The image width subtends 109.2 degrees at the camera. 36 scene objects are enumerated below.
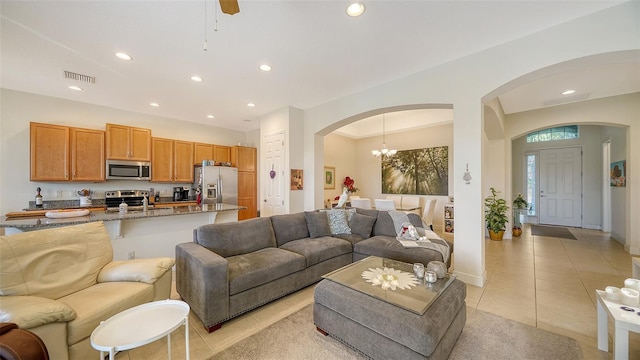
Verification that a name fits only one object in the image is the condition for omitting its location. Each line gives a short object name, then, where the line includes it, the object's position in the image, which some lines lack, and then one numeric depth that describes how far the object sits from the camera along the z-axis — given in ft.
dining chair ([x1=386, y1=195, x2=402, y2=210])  22.17
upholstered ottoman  4.78
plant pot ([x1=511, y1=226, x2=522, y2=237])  18.02
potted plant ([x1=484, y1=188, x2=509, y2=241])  16.42
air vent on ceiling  10.85
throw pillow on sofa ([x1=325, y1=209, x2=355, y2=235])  12.21
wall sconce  9.50
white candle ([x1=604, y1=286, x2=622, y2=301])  5.23
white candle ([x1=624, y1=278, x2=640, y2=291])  5.37
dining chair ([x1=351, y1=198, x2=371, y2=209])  19.15
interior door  16.03
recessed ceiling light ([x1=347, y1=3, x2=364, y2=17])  6.74
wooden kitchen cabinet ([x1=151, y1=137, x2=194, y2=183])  16.93
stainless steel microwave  15.02
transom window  21.13
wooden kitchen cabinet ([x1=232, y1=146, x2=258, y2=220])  20.12
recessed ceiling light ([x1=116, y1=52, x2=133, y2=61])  9.27
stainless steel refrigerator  17.31
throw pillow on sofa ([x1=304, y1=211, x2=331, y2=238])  11.71
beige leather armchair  4.43
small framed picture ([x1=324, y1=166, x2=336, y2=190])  23.95
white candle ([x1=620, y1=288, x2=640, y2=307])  4.99
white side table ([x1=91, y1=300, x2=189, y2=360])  3.79
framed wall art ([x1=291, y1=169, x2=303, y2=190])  15.60
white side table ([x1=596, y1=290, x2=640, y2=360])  4.48
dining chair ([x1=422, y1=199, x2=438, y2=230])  18.42
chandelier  21.14
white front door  21.03
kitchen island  7.83
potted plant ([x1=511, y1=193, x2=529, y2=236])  18.07
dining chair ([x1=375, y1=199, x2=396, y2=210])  17.74
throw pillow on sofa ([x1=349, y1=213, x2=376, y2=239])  12.07
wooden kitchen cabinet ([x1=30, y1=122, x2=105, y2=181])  12.78
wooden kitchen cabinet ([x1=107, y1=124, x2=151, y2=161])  15.07
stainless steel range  15.42
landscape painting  20.83
